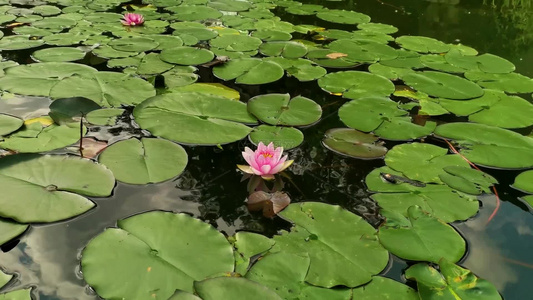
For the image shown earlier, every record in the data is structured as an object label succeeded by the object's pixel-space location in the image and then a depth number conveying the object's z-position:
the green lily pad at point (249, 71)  2.72
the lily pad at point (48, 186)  1.50
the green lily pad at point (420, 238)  1.46
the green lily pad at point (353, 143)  2.04
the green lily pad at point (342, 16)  4.18
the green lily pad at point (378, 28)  3.93
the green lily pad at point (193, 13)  3.99
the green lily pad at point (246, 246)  1.38
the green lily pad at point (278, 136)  2.06
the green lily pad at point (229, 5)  4.36
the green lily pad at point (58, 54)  2.84
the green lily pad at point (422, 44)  3.47
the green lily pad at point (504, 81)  2.82
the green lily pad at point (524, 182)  1.84
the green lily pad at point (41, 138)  1.87
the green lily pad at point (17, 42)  3.01
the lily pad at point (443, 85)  2.67
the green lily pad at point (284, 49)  3.17
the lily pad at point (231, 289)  1.18
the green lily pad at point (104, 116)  2.15
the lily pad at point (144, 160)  1.75
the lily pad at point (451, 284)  1.29
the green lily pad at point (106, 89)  2.34
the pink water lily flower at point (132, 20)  3.57
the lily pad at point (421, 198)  1.67
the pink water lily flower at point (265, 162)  1.72
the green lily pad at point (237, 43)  3.22
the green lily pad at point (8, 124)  1.99
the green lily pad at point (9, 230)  1.41
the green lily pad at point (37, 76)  2.39
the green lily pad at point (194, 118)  2.05
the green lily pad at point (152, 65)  2.74
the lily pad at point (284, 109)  2.25
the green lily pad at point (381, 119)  2.21
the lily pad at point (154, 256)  1.25
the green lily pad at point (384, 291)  1.30
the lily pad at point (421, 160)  1.90
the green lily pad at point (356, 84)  2.64
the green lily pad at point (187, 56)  2.91
